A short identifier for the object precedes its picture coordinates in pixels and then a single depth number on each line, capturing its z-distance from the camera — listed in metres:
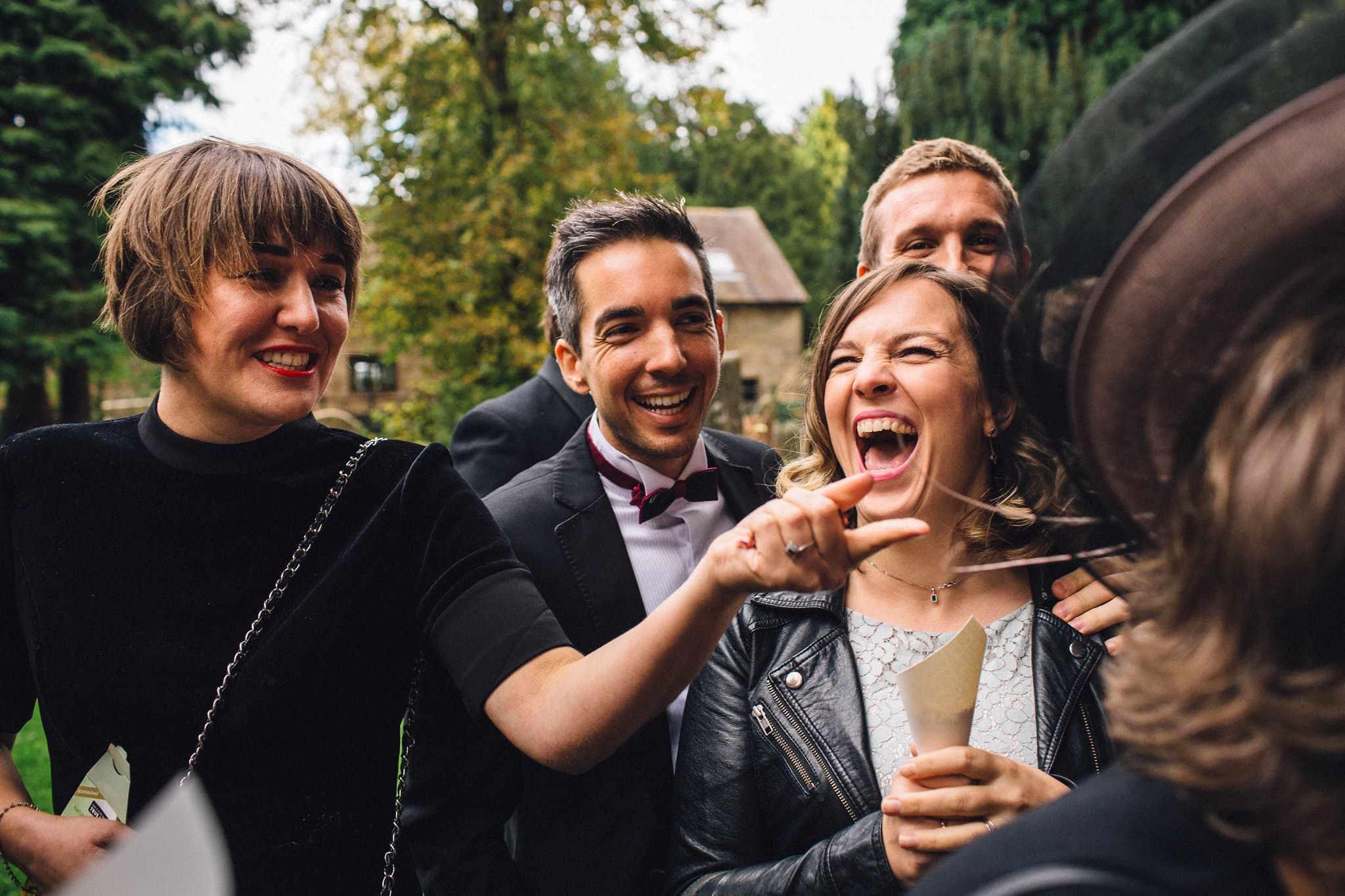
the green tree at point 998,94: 16.28
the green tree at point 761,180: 44.69
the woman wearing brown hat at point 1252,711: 0.83
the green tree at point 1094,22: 17.77
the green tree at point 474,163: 12.66
